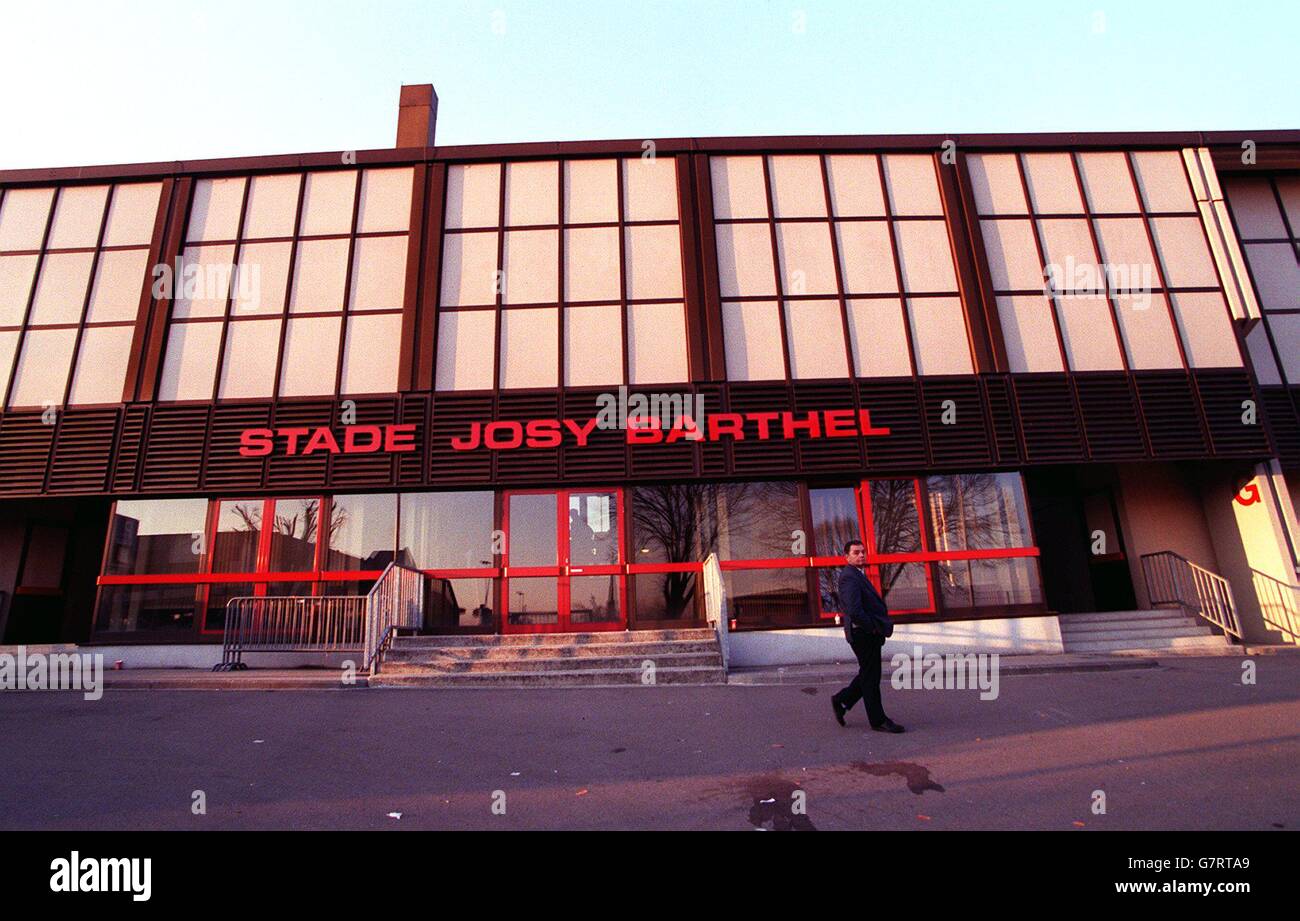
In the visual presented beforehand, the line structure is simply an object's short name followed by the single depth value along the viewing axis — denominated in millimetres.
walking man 5859
